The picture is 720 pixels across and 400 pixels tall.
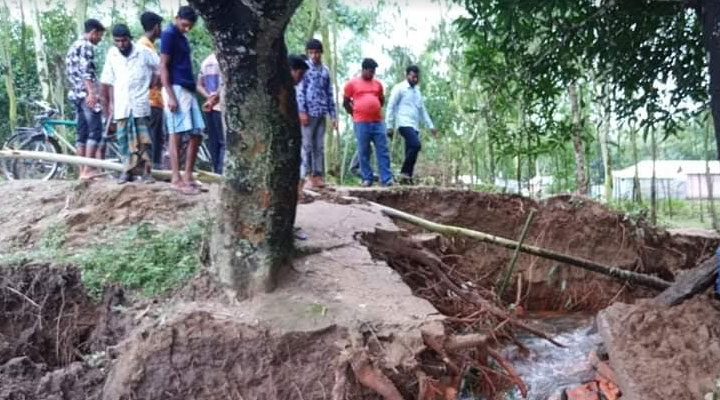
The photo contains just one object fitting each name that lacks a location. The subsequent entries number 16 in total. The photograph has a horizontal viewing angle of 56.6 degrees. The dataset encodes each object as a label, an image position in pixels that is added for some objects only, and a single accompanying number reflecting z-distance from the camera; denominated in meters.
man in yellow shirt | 6.33
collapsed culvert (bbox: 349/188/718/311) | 9.31
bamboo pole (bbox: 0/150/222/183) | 6.57
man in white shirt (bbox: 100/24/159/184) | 6.11
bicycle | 8.52
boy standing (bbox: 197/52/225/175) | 7.33
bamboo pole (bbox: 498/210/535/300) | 6.25
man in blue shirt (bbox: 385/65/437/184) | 9.21
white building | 27.90
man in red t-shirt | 8.61
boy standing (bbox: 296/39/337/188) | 7.71
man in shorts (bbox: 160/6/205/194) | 5.69
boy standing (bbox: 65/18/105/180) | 6.90
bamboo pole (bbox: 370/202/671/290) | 6.24
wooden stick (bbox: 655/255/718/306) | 5.43
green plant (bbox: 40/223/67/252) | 5.30
